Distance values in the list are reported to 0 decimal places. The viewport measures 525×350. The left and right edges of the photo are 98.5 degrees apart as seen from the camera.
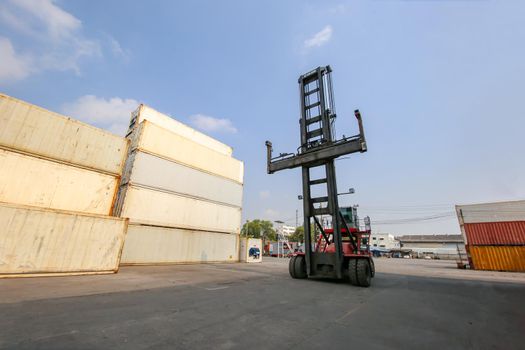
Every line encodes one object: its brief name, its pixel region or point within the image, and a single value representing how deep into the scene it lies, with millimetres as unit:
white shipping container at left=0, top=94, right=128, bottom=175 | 9672
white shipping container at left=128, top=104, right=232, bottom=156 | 18094
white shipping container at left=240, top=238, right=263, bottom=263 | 23339
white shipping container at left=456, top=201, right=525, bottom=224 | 28484
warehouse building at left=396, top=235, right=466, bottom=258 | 59991
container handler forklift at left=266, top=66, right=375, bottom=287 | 8992
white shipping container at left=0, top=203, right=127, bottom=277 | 8219
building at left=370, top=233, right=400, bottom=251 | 88550
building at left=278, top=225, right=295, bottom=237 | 134250
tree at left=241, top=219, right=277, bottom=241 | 77875
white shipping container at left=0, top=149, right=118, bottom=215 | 9531
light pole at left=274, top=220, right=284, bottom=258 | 42122
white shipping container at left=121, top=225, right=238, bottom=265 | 14320
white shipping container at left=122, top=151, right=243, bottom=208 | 15367
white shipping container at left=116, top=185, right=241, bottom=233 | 14641
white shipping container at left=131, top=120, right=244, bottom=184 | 16156
